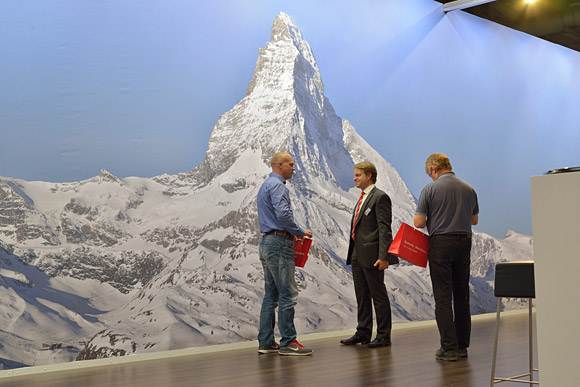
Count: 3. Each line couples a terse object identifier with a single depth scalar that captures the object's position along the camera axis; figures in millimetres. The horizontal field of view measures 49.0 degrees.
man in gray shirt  4062
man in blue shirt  4508
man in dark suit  4715
